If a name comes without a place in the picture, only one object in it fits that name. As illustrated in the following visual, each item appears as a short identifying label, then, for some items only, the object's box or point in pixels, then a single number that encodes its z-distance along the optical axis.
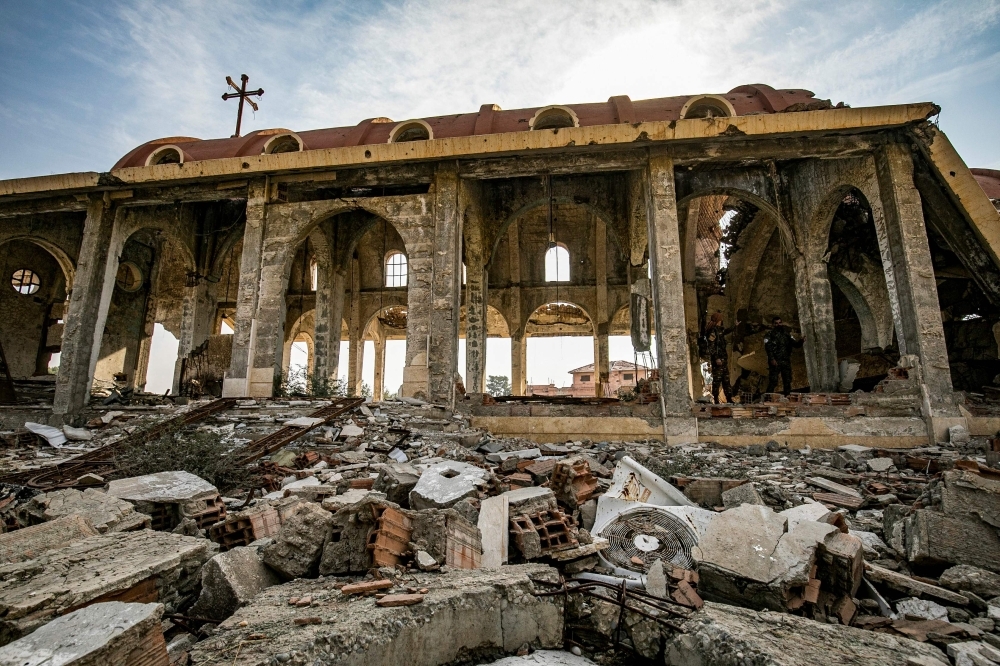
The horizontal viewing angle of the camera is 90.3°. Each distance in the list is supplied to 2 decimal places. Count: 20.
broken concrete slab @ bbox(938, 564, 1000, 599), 2.93
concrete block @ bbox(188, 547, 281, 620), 2.70
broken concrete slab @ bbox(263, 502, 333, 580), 2.98
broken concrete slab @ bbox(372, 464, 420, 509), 4.25
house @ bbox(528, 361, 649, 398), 41.88
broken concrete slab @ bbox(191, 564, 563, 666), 2.18
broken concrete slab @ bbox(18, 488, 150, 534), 3.57
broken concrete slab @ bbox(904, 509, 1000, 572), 3.24
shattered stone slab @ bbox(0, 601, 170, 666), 1.74
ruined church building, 9.23
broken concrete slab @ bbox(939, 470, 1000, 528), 3.36
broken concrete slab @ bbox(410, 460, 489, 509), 3.87
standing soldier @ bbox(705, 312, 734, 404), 12.50
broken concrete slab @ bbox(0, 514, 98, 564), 2.91
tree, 62.96
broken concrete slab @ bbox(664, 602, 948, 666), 2.20
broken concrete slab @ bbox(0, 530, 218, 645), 2.16
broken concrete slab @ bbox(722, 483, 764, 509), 4.45
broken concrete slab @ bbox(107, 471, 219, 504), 4.14
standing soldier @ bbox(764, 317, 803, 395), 11.02
